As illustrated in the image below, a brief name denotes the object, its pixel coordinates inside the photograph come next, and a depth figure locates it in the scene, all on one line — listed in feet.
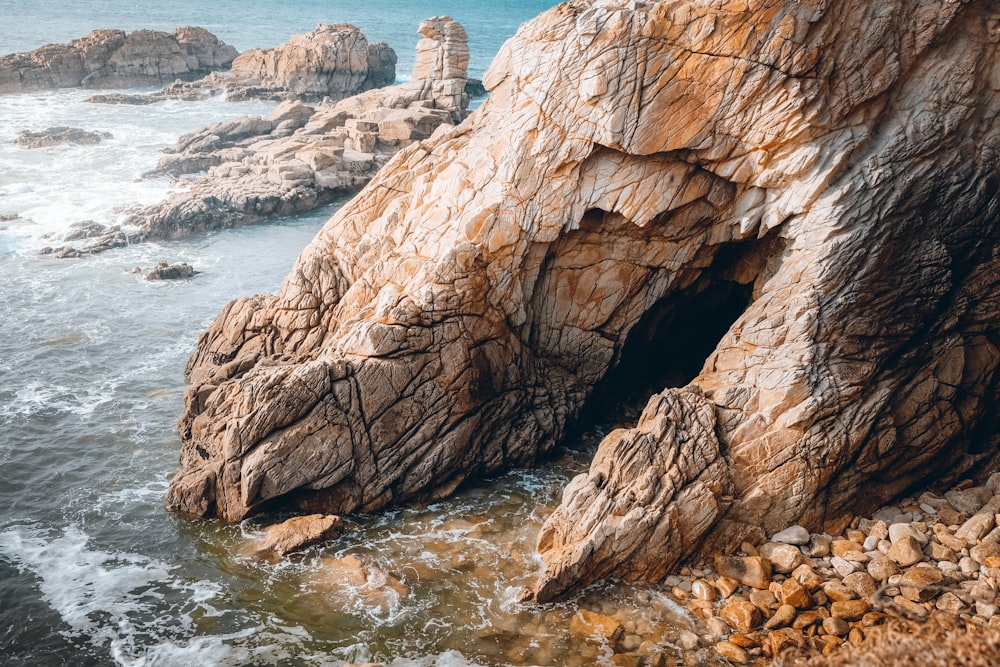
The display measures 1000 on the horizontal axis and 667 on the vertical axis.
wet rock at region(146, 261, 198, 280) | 119.85
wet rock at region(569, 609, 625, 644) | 53.31
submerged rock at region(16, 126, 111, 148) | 183.28
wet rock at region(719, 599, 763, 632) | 52.19
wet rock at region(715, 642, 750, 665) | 49.78
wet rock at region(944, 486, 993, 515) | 58.70
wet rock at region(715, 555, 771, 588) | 55.67
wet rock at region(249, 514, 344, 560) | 62.90
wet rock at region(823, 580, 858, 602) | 52.60
